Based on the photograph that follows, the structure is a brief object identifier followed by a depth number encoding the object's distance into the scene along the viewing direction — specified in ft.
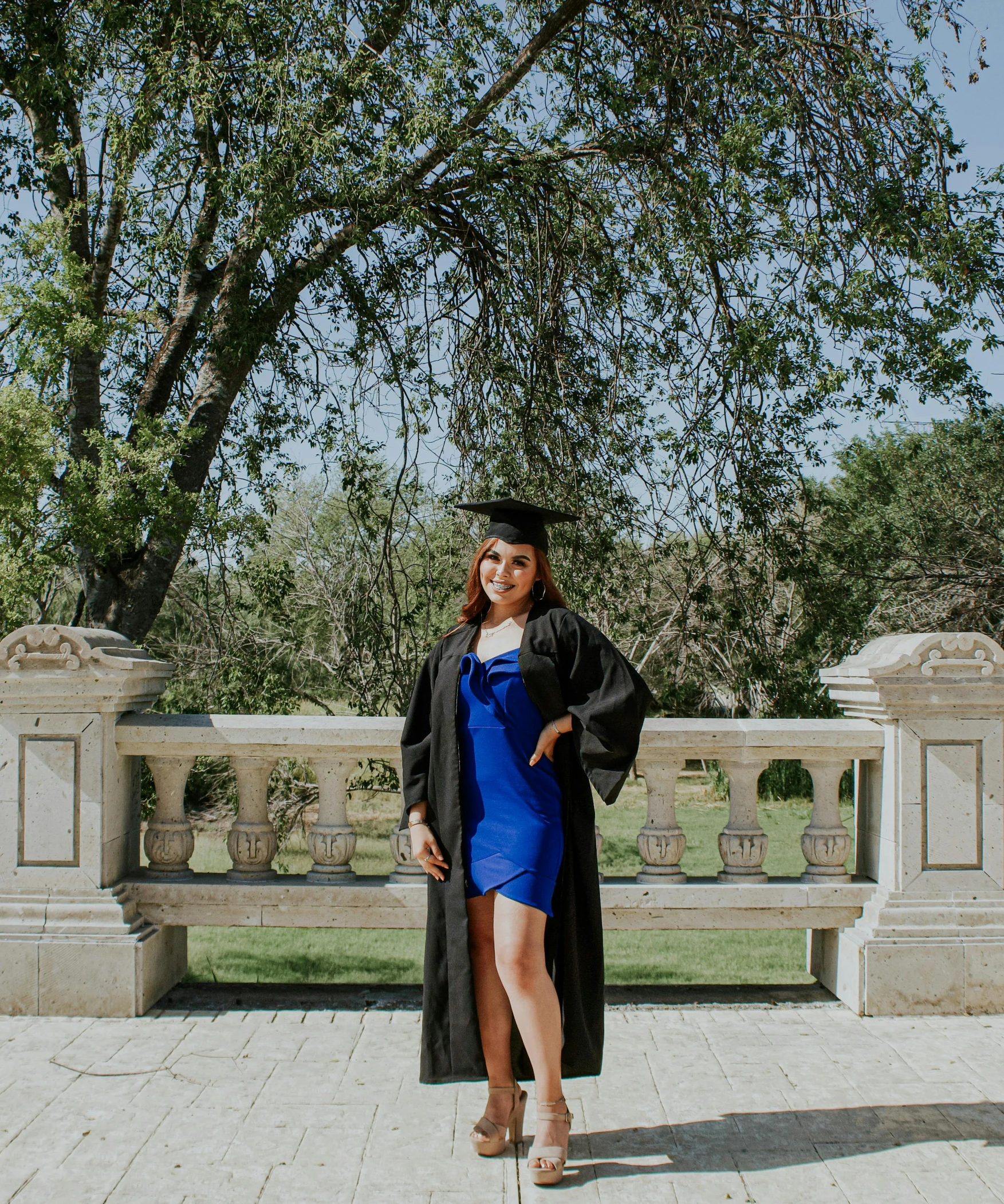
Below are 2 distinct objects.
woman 9.65
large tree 20.03
